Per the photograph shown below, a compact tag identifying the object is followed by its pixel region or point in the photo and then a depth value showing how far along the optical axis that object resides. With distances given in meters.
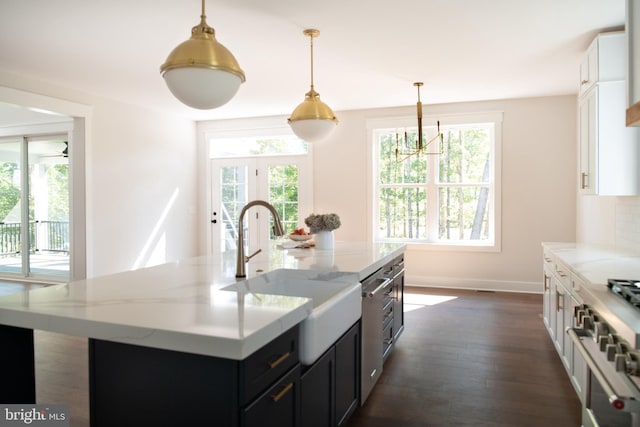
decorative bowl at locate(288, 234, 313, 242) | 3.73
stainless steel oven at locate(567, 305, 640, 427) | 1.35
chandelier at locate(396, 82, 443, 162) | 6.14
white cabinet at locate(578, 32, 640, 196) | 3.22
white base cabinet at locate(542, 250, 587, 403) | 2.53
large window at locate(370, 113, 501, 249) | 6.07
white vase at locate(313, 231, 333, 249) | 3.41
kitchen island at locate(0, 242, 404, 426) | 1.27
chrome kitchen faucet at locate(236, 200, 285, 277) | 2.13
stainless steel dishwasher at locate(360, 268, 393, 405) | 2.49
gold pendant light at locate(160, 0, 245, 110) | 1.85
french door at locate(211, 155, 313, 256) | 6.88
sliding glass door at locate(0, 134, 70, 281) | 6.65
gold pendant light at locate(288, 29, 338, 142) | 3.13
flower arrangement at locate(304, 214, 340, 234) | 3.35
